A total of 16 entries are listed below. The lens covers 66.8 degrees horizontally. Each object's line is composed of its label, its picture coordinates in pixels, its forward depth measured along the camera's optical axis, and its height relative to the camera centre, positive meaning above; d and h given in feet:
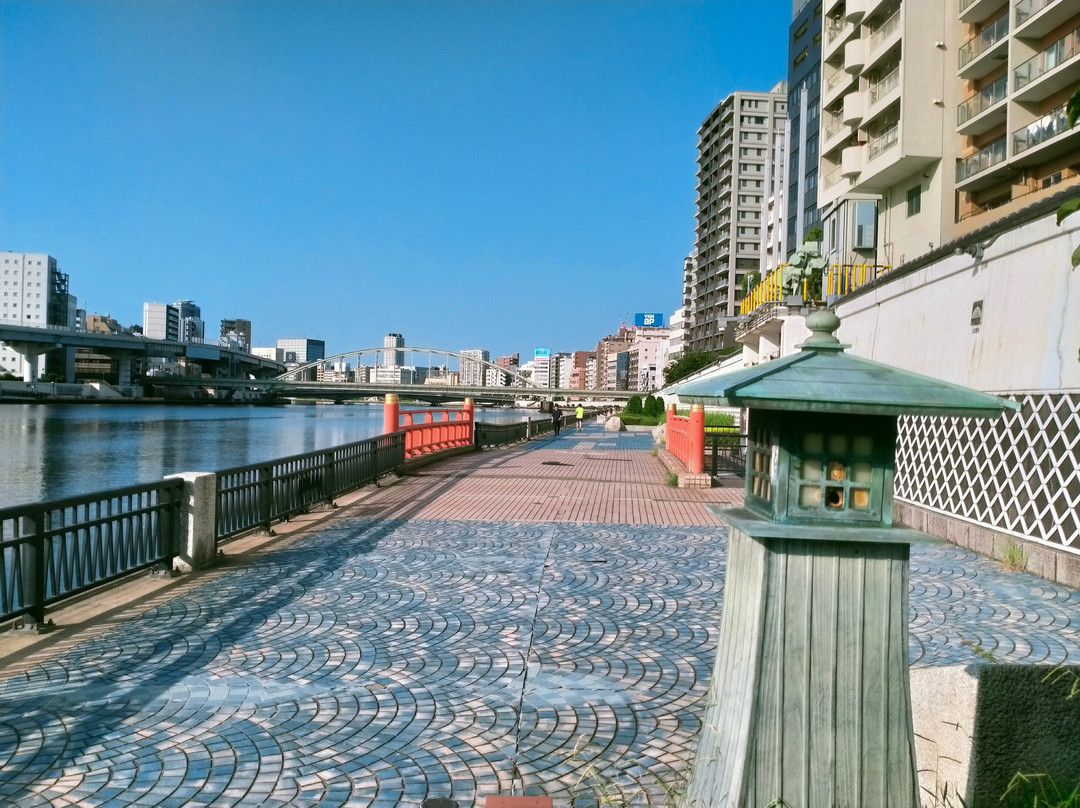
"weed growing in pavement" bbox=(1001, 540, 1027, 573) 28.37 -5.52
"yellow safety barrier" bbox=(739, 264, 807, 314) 89.61 +12.77
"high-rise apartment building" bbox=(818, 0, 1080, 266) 78.33 +29.34
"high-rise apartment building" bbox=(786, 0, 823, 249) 196.95 +69.27
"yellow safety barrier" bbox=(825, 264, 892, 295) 77.82 +12.03
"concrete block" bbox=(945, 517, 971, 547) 33.37 -5.56
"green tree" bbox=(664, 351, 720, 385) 285.84 +10.14
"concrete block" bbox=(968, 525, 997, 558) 31.09 -5.50
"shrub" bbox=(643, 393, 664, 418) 178.21 -3.39
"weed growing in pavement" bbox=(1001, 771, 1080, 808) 10.28 -4.96
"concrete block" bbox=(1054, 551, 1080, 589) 25.48 -5.34
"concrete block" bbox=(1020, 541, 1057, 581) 26.68 -5.30
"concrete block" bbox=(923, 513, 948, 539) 35.24 -5.54
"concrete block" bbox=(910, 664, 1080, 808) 10.32 -4.18
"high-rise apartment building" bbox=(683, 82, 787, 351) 307.48 +79.62
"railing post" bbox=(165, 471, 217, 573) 27.17 -4.74
